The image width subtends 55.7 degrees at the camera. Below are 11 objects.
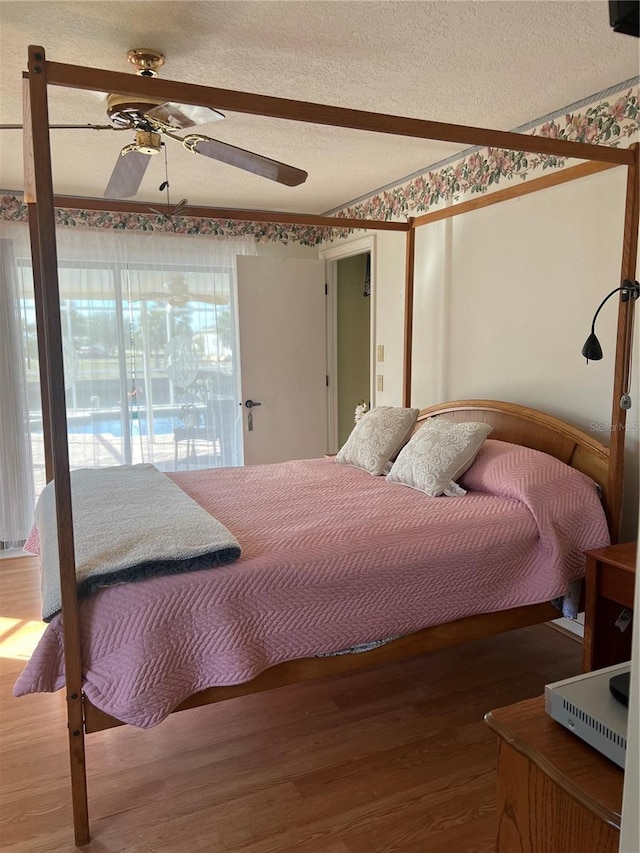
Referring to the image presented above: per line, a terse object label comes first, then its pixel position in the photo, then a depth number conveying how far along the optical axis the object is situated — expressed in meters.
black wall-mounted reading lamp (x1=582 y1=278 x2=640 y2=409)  2.20
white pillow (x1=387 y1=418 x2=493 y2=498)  2.71
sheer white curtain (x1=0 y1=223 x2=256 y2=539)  4.20
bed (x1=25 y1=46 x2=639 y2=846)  1.52
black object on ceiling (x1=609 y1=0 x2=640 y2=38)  0.71
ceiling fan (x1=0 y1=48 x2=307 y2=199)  2.17
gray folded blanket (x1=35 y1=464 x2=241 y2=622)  1.77
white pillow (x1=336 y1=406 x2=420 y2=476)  3.18
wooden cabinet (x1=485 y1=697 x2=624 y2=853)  0.92
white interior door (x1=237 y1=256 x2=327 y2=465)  4.72
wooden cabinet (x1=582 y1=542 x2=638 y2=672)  2.13
